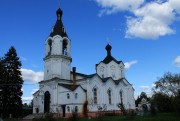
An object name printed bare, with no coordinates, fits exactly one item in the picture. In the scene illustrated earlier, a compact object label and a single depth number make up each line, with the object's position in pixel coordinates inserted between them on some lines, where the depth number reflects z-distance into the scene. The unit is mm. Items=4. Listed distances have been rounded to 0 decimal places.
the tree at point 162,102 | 25761
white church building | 26124
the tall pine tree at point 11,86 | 24006
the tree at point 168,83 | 25378
